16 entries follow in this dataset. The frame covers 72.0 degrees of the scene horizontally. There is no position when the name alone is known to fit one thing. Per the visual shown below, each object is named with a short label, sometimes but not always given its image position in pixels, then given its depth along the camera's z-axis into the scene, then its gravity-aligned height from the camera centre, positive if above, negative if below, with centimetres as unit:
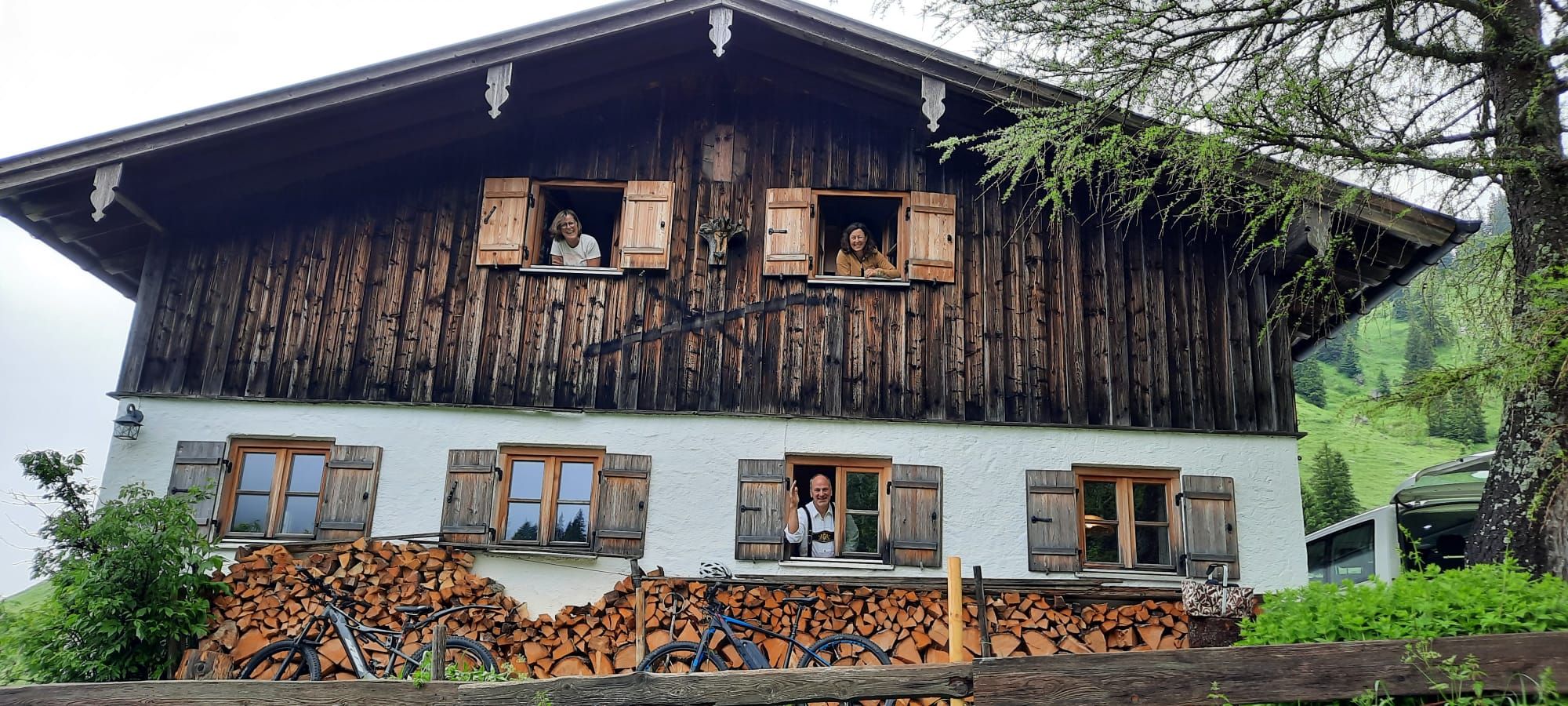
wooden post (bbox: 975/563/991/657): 625 -30
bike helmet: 829 -7
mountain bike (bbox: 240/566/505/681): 741 -71
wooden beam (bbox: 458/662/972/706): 506 -58
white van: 1021 +65
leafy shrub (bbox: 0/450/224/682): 737 -35
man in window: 866 +32
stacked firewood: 796 -39
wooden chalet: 862 +198
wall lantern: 877 +90
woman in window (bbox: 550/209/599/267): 966 +277
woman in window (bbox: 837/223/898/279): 955 +271
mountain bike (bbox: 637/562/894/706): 734 -60
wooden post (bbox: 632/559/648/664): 716 -42
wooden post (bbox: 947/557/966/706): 655 -24
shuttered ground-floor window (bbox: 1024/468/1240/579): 855 +46
